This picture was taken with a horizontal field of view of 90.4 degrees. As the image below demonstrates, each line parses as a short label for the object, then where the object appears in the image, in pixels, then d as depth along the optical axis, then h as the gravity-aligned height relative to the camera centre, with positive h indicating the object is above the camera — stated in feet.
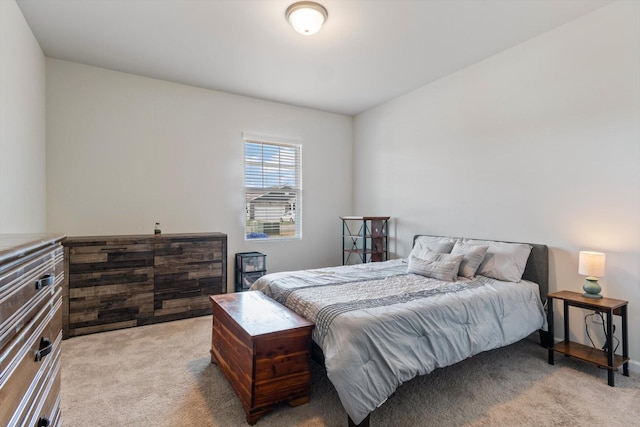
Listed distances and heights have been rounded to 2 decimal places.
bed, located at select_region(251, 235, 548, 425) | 5.84 -2.18
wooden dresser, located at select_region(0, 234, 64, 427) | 2.57 -1.16
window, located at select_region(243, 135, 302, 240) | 15.11 +1.16
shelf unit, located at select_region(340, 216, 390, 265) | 14.74 -1.42
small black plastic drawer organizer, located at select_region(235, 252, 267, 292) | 13.75 -2.47
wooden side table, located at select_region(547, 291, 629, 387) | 7.48 -3.29
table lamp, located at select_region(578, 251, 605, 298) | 8.04 -1.48
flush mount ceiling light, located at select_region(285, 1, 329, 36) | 8.14 +5.16
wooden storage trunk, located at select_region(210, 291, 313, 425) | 6.05 -2.93
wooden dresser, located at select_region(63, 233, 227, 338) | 10.41 -2.35
